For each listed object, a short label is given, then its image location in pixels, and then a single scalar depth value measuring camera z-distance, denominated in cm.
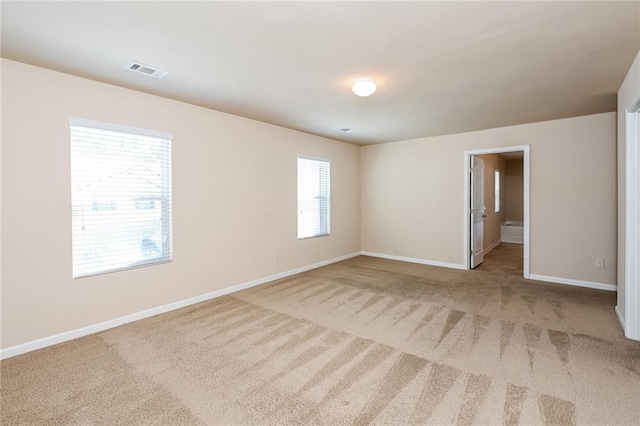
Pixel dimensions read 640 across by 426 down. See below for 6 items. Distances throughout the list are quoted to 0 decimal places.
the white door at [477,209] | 549
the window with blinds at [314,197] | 543
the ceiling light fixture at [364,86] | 293
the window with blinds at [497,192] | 795
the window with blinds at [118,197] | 294
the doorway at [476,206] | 483
